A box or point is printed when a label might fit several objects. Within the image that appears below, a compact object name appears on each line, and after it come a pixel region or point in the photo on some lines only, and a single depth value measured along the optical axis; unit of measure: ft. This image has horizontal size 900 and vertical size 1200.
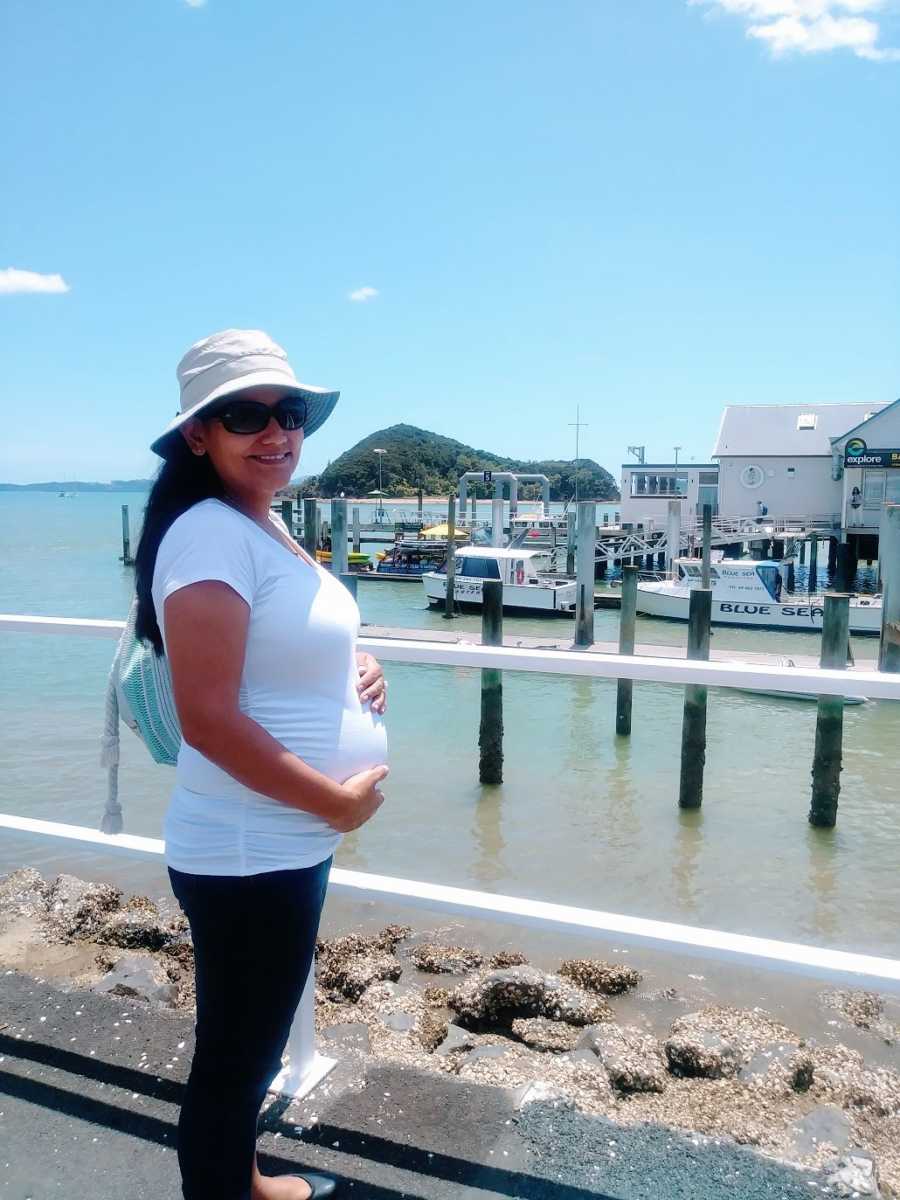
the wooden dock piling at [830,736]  31.86
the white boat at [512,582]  89.35
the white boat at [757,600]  82.33
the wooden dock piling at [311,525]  86.38
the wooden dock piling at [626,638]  45.44
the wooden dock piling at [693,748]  33.99
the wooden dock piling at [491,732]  37.09
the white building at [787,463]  126.62
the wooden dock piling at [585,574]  71.51
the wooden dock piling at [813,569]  110.42
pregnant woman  4.22
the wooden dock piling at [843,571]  103.94
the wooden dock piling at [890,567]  62.28
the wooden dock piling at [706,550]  84.02
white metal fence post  6.55
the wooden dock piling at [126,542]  149.17
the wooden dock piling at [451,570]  92.79
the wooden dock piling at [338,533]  75.20
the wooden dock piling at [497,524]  110.05
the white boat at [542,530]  130.62
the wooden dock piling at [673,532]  108.06
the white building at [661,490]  134.82
